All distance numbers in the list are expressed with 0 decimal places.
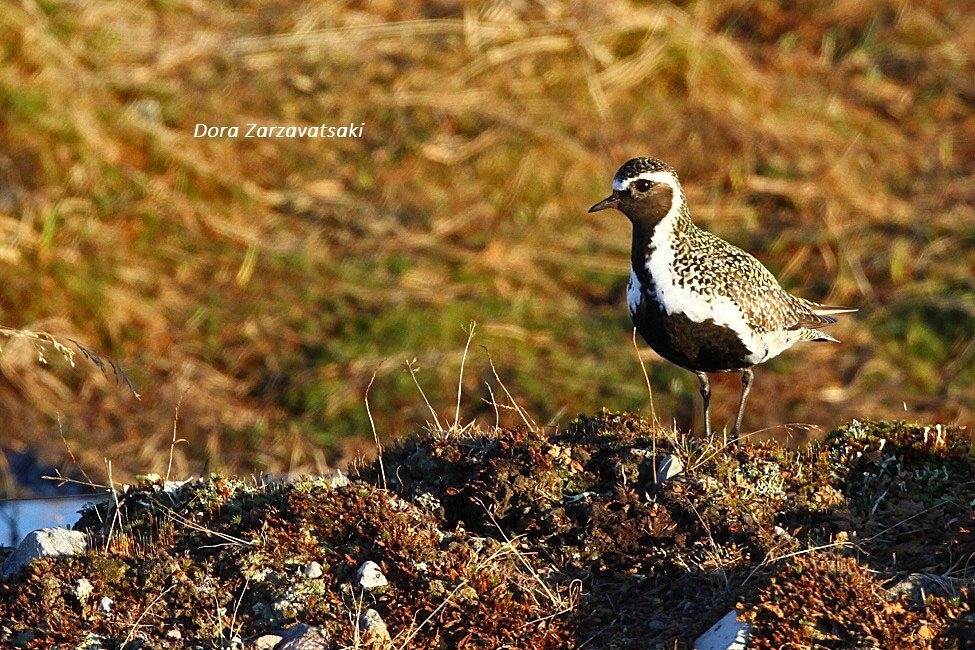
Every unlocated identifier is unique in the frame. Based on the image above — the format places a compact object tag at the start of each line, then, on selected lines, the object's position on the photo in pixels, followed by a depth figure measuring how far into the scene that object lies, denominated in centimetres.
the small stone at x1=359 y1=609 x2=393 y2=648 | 884
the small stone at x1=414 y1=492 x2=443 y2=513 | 1027
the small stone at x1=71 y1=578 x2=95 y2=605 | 949
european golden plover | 1191
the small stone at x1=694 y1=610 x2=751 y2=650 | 836
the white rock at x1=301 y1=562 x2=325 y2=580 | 948
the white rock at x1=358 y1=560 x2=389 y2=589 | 934
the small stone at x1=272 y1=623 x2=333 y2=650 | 880
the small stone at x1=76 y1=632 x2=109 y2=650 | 912
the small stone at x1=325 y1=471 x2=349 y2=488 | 1064
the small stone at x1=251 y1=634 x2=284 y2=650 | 891
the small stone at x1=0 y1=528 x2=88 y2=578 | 1011
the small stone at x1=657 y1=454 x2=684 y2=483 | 1016
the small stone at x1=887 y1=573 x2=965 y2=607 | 862
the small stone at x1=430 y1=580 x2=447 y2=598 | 918
